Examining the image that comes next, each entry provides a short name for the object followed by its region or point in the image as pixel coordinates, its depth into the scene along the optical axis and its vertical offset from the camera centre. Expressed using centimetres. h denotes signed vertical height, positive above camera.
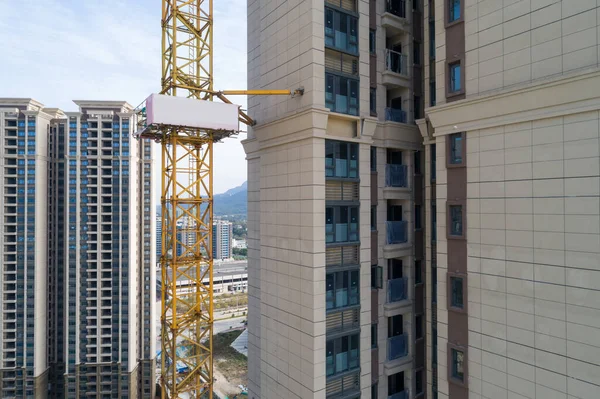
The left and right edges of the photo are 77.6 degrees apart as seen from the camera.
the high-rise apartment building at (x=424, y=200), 1203 +4
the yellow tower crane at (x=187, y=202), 1991 +3
